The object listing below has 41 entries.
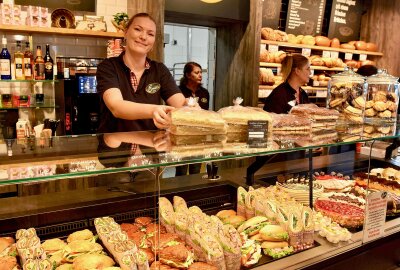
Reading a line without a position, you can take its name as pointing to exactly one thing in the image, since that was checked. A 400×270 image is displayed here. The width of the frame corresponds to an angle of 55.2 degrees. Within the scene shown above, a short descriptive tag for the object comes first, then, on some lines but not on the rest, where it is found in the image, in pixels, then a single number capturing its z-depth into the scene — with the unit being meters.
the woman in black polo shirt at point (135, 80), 2.18
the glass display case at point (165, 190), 1.28
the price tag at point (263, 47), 5.11
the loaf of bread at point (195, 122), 1.53
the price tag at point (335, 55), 6.10
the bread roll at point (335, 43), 6.16
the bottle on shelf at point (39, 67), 3.85
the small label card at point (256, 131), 1.62
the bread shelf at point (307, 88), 5.09
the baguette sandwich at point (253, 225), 1.62
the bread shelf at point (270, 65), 5.05
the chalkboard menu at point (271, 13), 5.49
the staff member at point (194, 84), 4.38
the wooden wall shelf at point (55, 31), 3.59
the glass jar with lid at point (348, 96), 2.11
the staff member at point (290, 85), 3.42
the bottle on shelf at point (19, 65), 3.78
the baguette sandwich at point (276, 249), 1.48
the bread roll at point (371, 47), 6.61
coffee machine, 3.91
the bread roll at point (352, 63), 6.28
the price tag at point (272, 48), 5.19
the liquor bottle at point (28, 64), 3.81
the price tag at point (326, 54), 6.00
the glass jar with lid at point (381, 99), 2.17
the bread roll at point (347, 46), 6.35
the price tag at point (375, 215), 1.69
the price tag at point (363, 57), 6.57
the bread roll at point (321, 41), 5.94
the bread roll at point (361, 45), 6.52
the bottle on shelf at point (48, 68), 3.87
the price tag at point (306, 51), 5.69
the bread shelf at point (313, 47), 5.17
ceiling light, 4.28
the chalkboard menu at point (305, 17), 5.81
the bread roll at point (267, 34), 5.24
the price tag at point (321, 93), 5.82
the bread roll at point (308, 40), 5.76
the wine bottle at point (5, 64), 3.73
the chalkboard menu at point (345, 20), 6.41
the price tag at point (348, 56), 6.31
